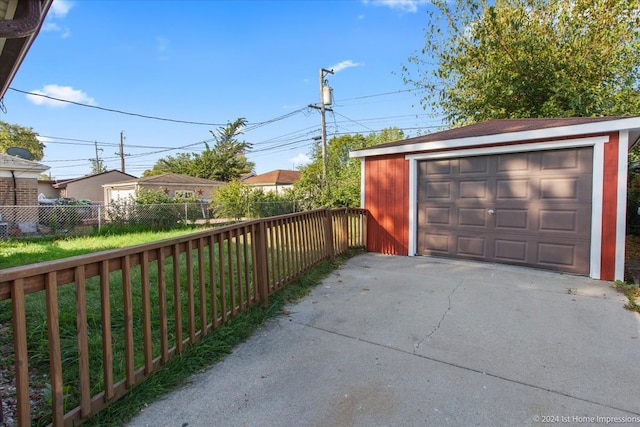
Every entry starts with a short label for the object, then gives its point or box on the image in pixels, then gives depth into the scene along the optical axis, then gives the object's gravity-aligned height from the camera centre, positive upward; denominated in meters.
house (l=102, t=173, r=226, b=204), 22.70 +1.02
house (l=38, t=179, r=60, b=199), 31.14 +1.13
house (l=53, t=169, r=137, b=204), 28.70 +1.36
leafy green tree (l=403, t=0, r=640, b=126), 9.55 +4.18
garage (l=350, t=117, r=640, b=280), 4.80 +0.06
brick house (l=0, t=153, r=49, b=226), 10.84 +0.63
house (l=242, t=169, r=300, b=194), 31.67 +1.92
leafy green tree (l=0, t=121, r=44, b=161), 32.69 +6.37
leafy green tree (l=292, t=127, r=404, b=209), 10.71 +0.49
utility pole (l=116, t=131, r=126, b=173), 34.47 +4.96
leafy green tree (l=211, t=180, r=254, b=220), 14.33 -0.05
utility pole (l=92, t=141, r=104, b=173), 46.47 +4.76
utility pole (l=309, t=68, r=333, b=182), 15.97 +4.63
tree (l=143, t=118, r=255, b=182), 31.41 +3.95
